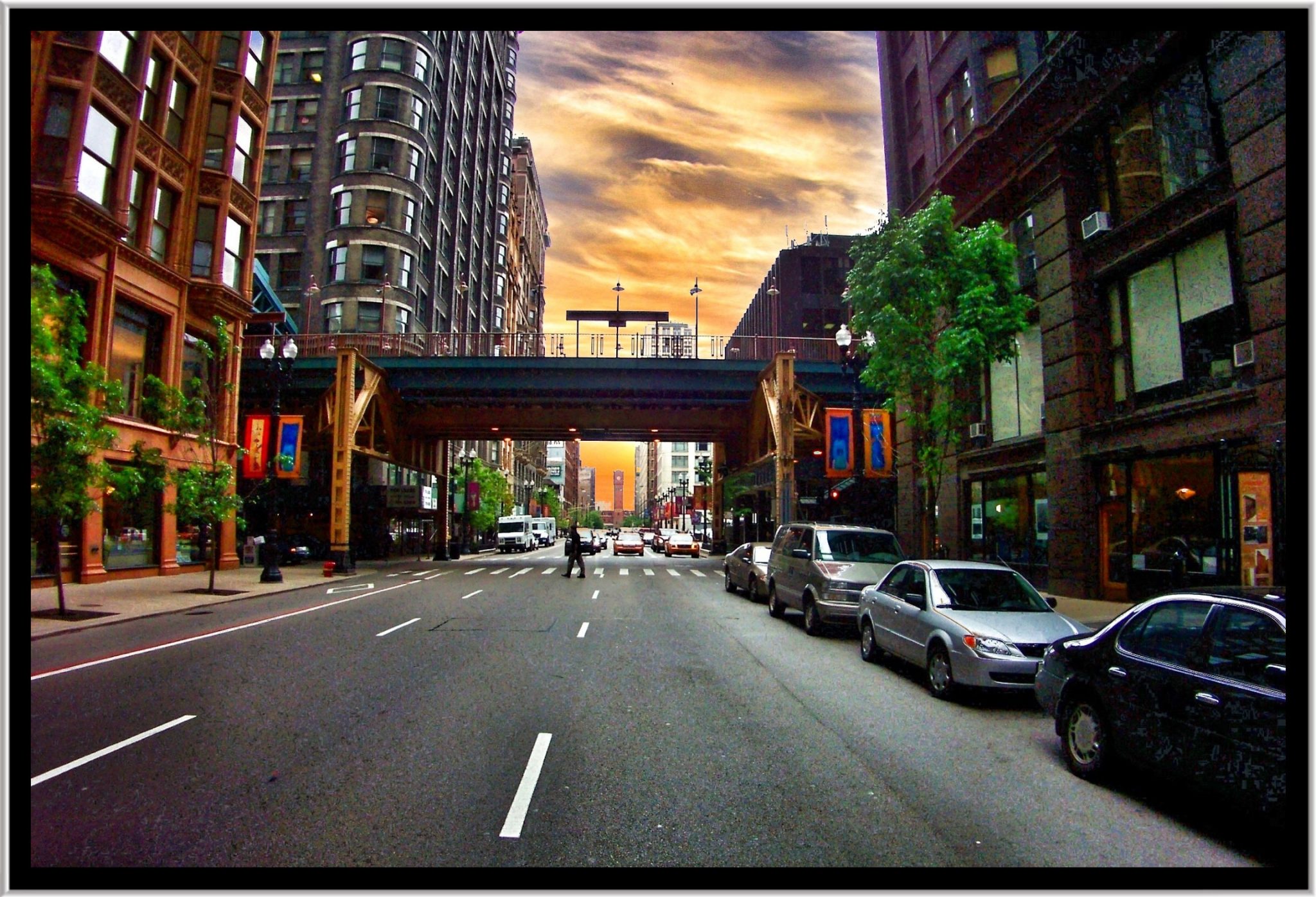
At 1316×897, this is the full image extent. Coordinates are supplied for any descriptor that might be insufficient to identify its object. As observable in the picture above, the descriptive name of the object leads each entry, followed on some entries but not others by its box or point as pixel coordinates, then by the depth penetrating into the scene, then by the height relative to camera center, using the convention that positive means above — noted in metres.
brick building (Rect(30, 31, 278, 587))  20.22 +9.04
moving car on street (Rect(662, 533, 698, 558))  55.34 -2.56
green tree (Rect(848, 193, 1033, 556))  15.42 +4.15
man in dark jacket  29.17 -1.45
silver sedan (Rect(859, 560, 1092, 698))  8.19 -1.31
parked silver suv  13.64 -1.08
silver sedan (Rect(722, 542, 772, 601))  20.55 -1.66
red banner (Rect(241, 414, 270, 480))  29.97 +2.49
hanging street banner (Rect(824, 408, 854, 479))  26.89 +2.28
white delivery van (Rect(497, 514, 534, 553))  60.12 -1.90
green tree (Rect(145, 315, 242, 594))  19.11 +0.98
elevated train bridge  32.88 +5.55
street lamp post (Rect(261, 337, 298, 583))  24.48 +0.48
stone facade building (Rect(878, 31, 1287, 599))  13.02 +4.11
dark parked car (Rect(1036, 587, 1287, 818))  4.45 -1.19
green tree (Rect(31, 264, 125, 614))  13.12 +1.58
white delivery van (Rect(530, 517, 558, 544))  73.06 -2.02
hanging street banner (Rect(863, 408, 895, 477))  25.52 +2.15
